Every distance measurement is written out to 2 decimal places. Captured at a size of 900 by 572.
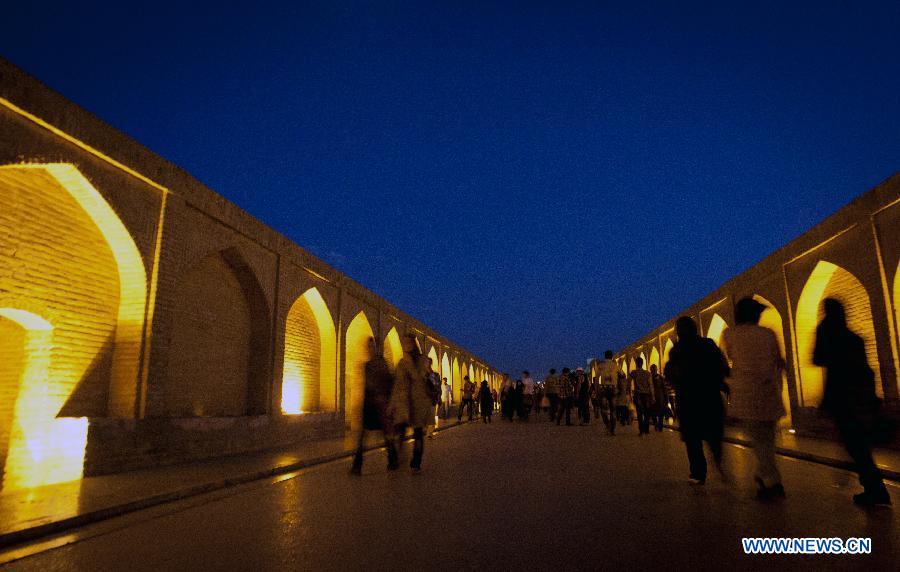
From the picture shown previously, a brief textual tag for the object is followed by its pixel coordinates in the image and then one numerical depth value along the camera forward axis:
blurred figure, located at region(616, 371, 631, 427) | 13.37
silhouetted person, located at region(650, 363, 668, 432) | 13.21
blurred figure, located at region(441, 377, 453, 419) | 20.94
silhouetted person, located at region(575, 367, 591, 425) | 17.42
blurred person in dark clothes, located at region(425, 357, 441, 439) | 8.04
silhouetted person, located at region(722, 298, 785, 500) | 4.98
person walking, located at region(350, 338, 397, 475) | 7.48
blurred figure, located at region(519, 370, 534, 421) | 21.09
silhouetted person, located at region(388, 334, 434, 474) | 7.47
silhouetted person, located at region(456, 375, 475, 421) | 23.44
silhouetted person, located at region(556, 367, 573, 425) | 17.94
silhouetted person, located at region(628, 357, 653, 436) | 12.22
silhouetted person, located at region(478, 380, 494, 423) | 21.03
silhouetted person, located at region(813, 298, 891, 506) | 4.61
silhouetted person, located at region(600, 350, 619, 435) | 13.46
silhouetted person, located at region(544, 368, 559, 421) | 18.16
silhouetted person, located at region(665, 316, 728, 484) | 5.64
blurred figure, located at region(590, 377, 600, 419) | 20.07
